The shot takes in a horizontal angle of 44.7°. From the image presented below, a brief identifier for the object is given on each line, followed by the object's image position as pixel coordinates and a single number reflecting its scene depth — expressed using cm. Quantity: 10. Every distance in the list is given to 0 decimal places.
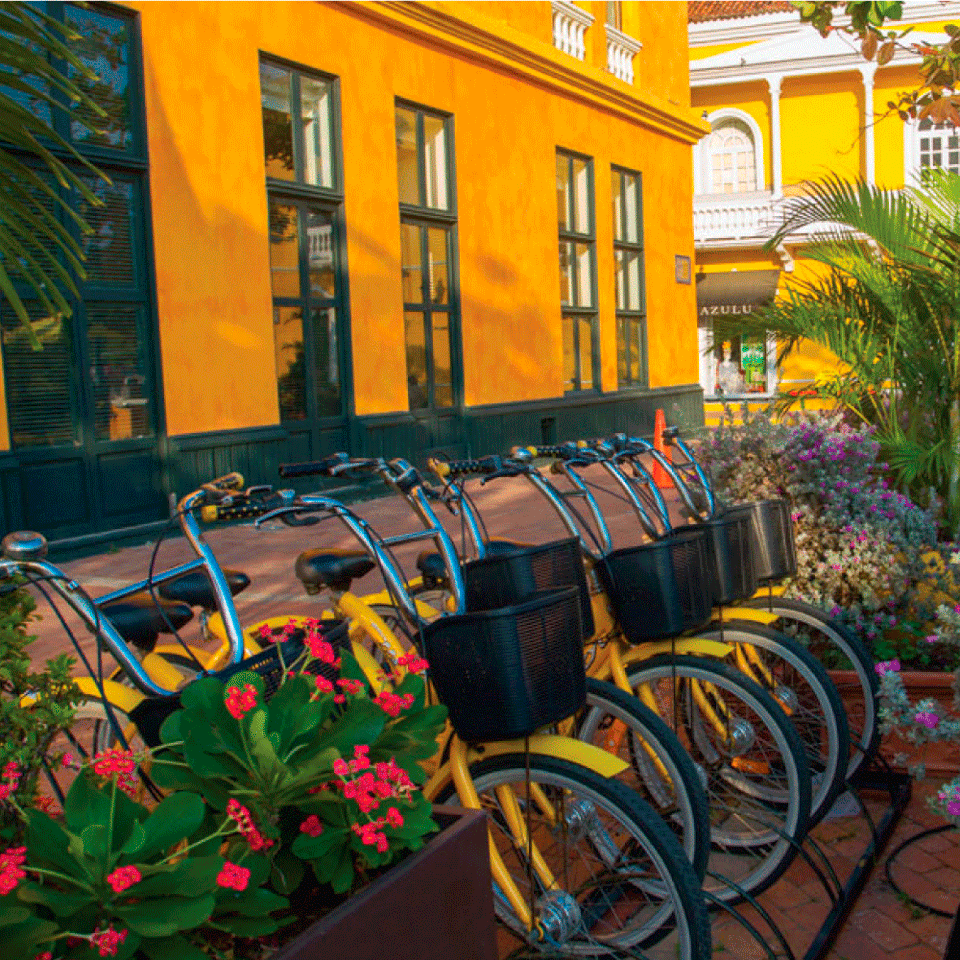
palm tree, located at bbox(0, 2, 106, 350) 229
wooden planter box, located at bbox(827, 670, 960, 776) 388
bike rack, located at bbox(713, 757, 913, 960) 284
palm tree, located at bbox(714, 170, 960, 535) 538
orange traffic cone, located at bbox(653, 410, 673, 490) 1127
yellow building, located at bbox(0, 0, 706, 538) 891
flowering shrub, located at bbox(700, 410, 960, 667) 439
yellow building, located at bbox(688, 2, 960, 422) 2448
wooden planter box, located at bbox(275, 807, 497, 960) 169
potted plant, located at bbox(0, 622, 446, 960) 153
